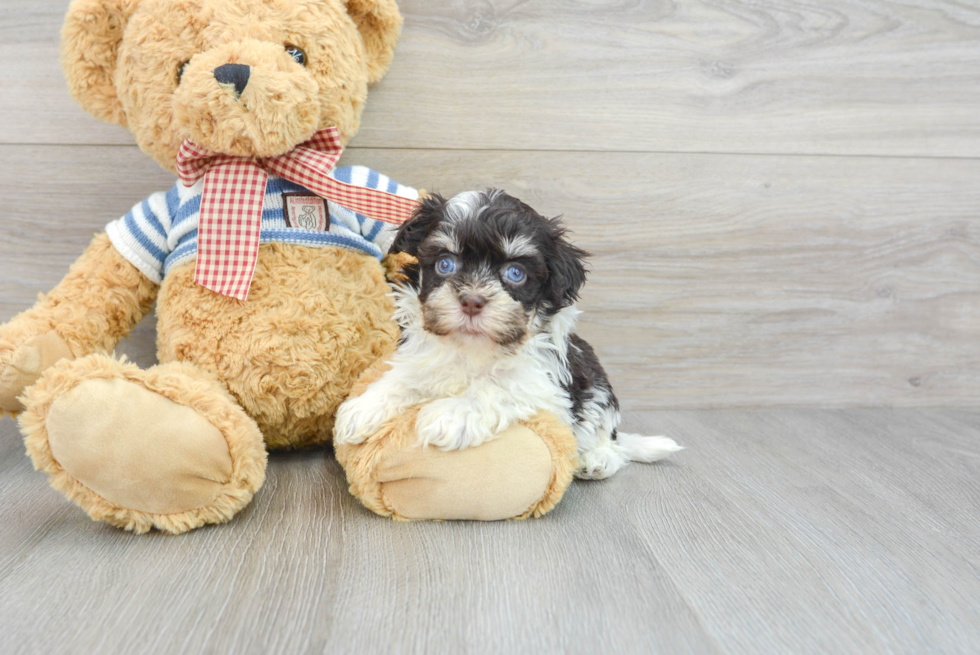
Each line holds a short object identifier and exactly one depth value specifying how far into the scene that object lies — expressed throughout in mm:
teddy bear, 508
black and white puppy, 521
